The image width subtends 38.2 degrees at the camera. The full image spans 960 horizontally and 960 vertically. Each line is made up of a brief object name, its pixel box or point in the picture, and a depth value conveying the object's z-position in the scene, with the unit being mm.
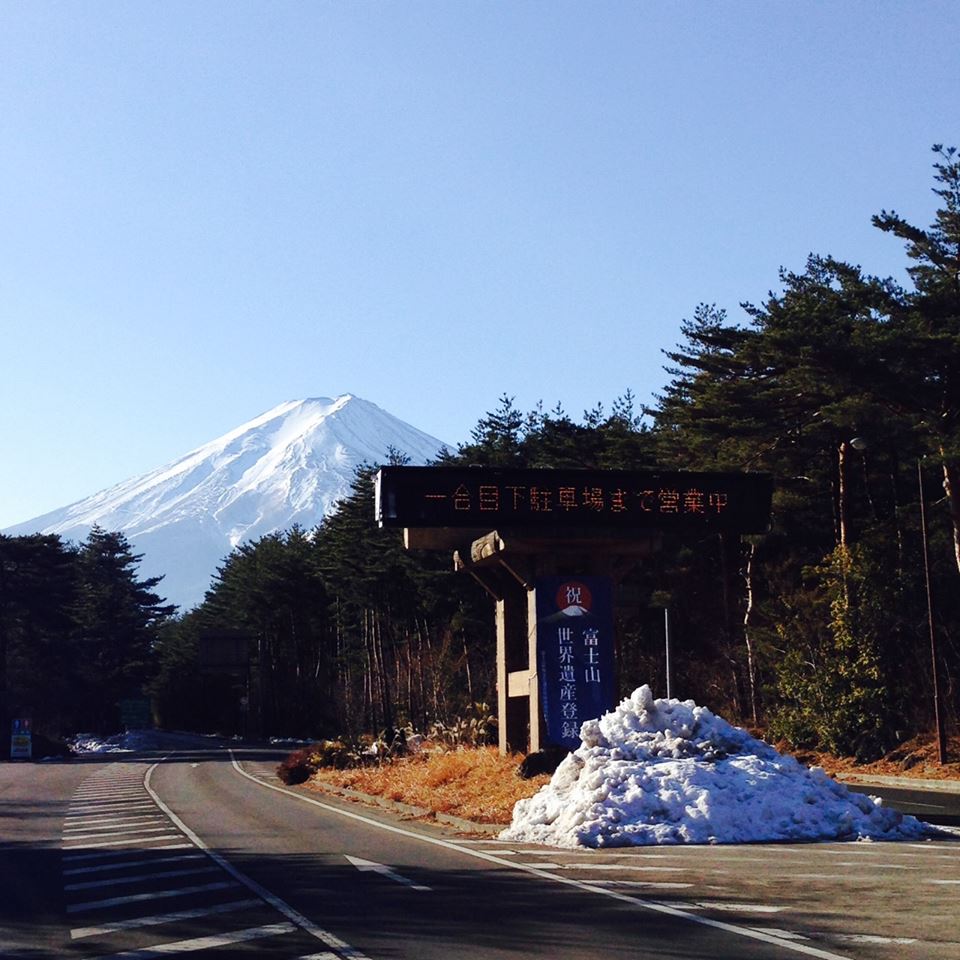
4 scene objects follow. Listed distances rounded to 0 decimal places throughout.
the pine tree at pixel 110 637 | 121438
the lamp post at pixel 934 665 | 34219
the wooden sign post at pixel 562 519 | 24078
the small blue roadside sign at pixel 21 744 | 72312
